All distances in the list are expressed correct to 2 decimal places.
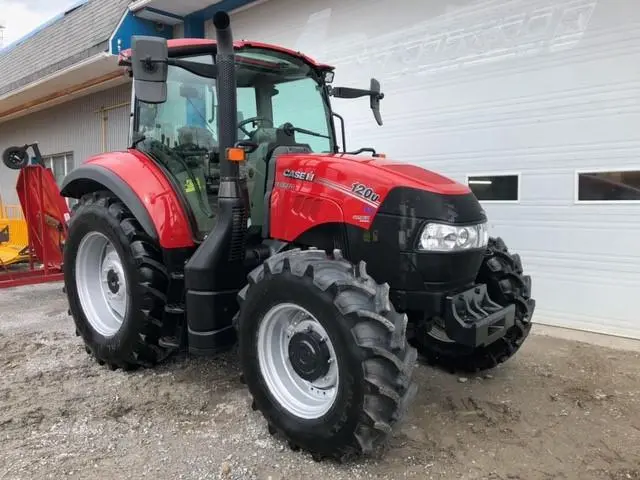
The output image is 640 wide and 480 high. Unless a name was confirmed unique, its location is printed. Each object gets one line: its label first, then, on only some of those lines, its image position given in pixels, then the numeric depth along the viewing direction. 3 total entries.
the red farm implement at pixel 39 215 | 6.83
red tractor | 2.64
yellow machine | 8.03
